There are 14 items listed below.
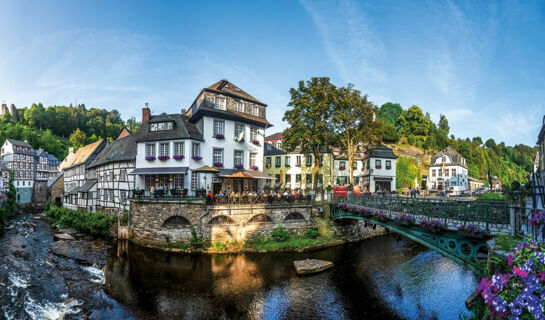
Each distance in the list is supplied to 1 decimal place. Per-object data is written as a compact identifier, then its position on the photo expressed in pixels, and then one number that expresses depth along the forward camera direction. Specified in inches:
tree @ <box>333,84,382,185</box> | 1086.4
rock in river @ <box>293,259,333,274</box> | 699.4
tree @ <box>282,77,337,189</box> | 1088.8
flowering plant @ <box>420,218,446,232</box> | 450.0
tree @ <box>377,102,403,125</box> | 2856.8
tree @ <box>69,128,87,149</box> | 3544.8
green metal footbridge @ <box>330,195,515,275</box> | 387.9
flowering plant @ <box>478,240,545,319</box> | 152.6
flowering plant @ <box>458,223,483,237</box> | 396.2
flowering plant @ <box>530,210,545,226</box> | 188.9
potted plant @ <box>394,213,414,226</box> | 517.3
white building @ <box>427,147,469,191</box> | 2078.0
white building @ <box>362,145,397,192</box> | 1669.5
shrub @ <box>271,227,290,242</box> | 920.3
